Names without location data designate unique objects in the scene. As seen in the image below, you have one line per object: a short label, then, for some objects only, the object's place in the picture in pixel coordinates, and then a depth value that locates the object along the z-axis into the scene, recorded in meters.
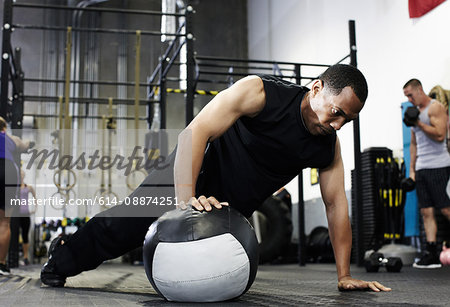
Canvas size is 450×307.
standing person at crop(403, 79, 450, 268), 4.00
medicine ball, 1.49
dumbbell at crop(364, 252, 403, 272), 3.32
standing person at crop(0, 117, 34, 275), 3.14
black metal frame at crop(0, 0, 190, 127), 3.73
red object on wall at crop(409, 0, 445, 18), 4.65
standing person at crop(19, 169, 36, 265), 5.49
